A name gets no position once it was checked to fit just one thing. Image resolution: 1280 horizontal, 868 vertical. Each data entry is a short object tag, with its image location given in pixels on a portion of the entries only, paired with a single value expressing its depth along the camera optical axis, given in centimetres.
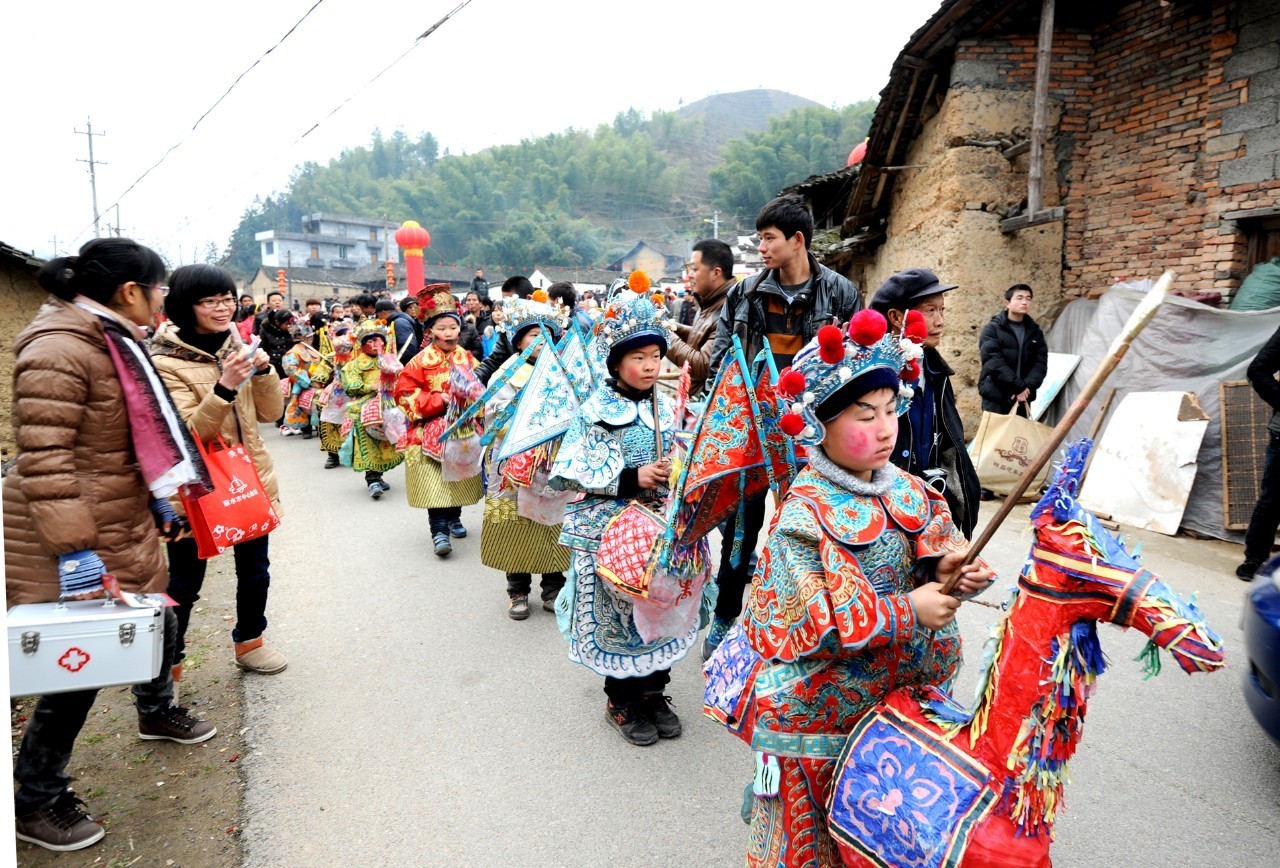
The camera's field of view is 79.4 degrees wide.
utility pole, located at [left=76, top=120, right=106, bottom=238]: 3044
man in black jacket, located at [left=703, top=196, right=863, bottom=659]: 371
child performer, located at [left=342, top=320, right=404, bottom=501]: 812
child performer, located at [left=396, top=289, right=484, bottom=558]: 616
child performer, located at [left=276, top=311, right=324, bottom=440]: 1108
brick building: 688
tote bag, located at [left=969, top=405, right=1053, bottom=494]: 714
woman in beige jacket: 336
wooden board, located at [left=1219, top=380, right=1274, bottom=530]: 576
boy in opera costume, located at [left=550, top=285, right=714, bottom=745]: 324
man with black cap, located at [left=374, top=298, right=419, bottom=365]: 789
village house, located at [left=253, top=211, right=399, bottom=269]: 6494
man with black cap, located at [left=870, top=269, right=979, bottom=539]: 297
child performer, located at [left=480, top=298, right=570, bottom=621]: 487
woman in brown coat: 252
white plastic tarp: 605
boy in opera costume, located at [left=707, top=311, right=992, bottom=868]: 187
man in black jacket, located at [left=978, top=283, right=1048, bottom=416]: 682
